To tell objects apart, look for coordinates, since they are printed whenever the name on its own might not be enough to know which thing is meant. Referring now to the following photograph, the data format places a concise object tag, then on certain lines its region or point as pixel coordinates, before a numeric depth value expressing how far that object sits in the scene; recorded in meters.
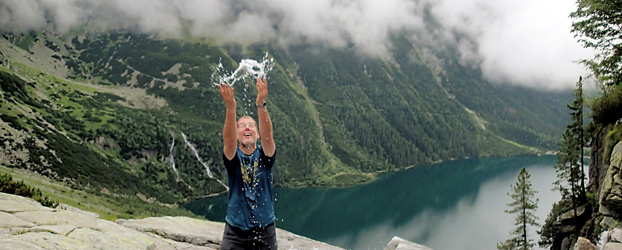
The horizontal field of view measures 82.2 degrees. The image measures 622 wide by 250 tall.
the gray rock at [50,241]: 7.31
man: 5.07
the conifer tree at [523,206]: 33.59
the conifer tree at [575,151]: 27.27
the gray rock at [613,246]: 14.50
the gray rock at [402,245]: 13.65
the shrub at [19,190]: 12.30
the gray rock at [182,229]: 13.20
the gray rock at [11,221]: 8.33
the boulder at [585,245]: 15.64
